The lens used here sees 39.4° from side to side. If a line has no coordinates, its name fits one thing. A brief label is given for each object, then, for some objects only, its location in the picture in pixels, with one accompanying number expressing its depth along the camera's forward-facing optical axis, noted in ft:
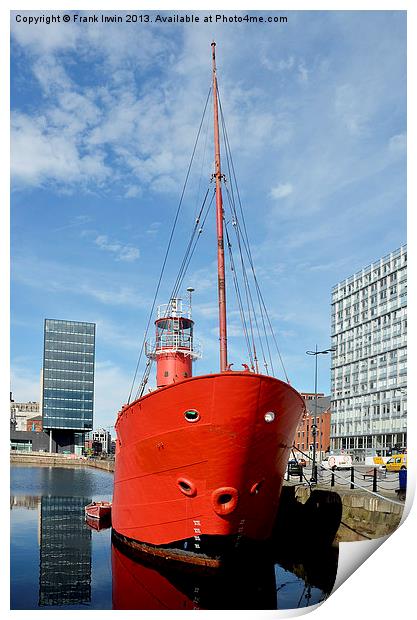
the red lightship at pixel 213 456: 45.42
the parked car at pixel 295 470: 88.38
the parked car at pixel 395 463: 100.50
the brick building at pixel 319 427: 226.99
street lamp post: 78.43
